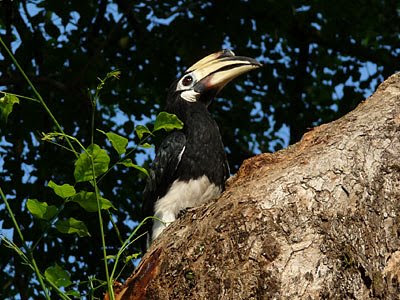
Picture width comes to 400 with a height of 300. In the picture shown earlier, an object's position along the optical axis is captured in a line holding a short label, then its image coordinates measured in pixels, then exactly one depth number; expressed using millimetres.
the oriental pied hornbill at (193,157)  9531
